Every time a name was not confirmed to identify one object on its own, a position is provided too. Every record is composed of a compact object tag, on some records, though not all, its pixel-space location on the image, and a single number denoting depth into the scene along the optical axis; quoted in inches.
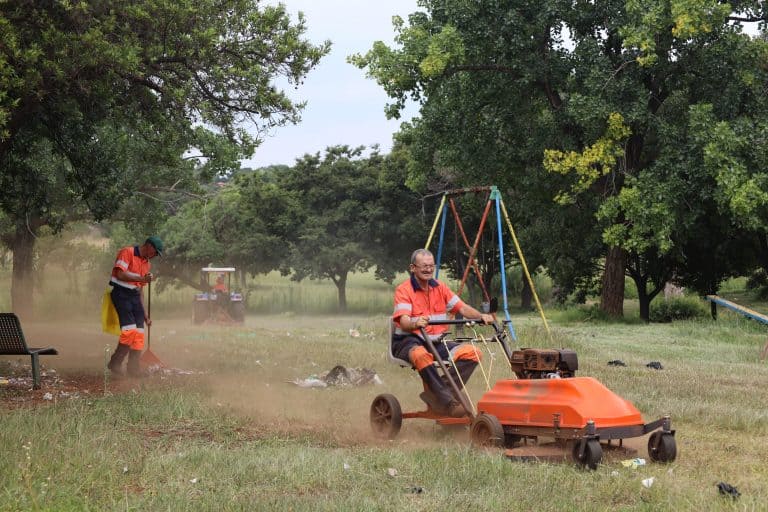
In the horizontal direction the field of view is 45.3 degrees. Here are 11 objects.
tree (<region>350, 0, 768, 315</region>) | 911.0
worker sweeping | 488.4
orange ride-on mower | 276.7
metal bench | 436.1
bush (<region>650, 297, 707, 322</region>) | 1181.7
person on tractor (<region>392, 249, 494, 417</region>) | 331.6
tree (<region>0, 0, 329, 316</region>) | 418.3
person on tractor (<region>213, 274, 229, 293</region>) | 1197.9
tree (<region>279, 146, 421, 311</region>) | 1643.7
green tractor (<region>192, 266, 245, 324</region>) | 1154.0
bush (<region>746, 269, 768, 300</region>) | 1429.6
